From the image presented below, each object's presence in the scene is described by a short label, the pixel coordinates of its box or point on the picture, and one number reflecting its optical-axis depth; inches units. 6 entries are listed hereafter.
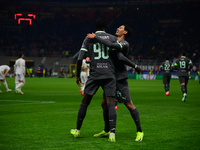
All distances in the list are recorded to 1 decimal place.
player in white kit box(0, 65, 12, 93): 790.5
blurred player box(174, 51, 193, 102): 585.3
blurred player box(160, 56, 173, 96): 734.6
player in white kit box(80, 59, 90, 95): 702.0
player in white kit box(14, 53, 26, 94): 727.9
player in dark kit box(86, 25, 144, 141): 224.4
